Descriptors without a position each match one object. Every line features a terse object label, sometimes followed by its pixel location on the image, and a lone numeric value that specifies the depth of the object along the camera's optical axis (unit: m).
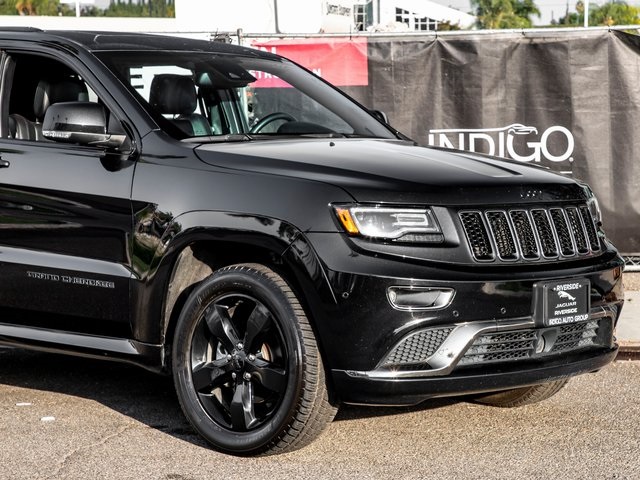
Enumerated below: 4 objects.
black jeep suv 4.94
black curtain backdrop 10.77
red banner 10.97
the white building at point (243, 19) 20.38
